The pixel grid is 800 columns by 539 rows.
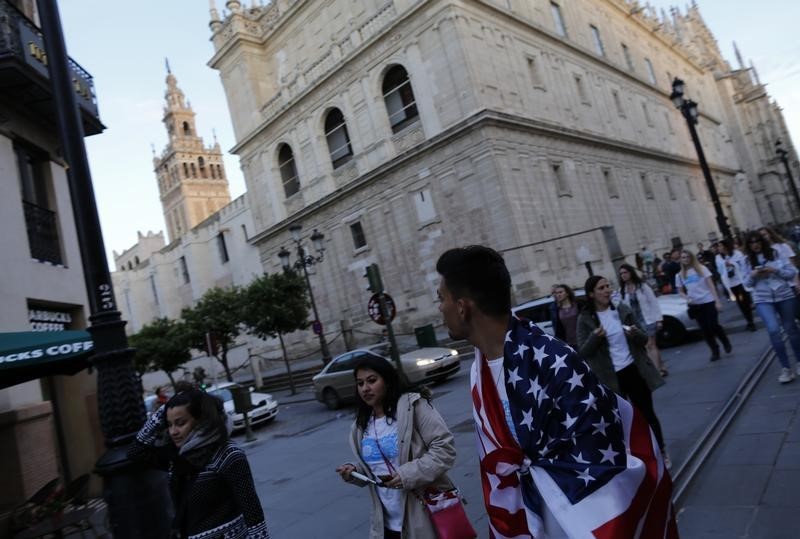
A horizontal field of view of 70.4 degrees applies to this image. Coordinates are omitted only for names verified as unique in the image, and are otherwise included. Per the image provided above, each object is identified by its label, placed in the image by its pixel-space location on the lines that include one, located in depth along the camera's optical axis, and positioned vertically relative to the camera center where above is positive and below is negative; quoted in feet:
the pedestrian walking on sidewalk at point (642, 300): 24.72 -1.88
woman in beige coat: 9.26 -2.28
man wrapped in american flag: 5.26 -1.53
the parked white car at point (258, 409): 49.47 -4.86
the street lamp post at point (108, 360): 11.32 +0.60
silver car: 44.52 -4.04
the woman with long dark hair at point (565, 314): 21.40 -1.44
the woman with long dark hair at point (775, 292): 21.95 -2.64
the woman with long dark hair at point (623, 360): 16.72 -2.82
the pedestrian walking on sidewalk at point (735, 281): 35.68 -3.00
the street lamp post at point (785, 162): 116.37 +12.38
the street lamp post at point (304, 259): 66.54 +10.43
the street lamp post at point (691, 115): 51.65 +11.58
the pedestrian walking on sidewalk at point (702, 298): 29.27 -2.87
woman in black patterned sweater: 9.00 -1.77
